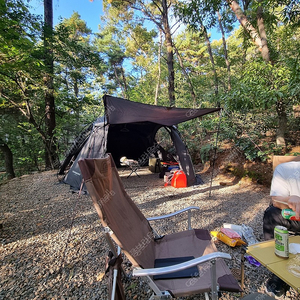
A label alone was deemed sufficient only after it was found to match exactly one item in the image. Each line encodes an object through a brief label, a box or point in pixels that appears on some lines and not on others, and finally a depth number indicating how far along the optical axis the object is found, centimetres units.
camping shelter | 370
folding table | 100
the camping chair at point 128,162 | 614
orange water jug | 475
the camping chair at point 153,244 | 112
